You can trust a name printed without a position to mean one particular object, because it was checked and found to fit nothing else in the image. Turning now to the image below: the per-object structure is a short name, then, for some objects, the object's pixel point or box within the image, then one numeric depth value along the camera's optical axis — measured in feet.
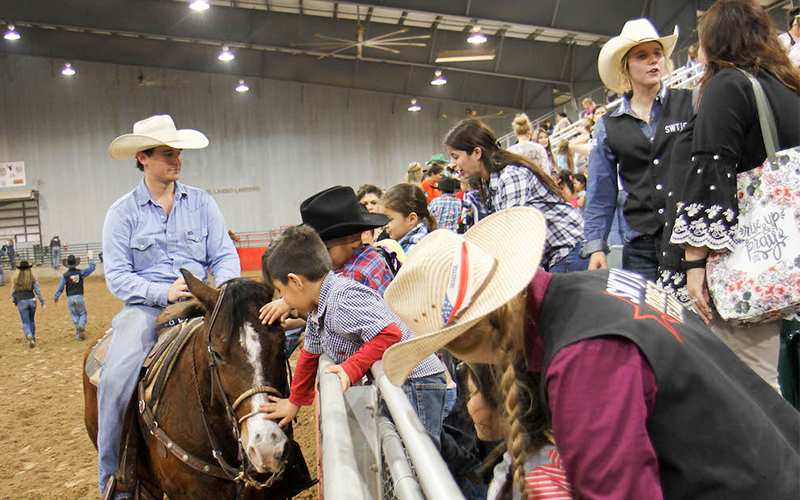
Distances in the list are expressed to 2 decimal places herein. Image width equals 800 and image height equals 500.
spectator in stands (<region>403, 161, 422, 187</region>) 29.81
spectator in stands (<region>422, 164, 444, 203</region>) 30.37
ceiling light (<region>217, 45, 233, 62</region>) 73.52
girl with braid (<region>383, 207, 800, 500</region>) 3.48
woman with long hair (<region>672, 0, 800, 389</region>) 6.68
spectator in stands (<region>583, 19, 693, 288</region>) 8.93
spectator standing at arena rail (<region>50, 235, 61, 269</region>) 86.43
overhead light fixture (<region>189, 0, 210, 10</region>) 60.90
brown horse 8.95
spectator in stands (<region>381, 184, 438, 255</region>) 16.08
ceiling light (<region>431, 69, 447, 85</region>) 77.41
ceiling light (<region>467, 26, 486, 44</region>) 61.82
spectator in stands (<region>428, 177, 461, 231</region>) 21.21
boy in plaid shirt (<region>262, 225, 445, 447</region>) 8.19
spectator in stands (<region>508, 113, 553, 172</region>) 20.54
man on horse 11.04
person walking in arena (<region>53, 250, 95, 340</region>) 39.40
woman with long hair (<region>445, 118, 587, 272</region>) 12.51
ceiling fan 64.50
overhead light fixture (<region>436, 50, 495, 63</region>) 67.41
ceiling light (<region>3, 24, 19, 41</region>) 73.12
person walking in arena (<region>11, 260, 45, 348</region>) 37.45
